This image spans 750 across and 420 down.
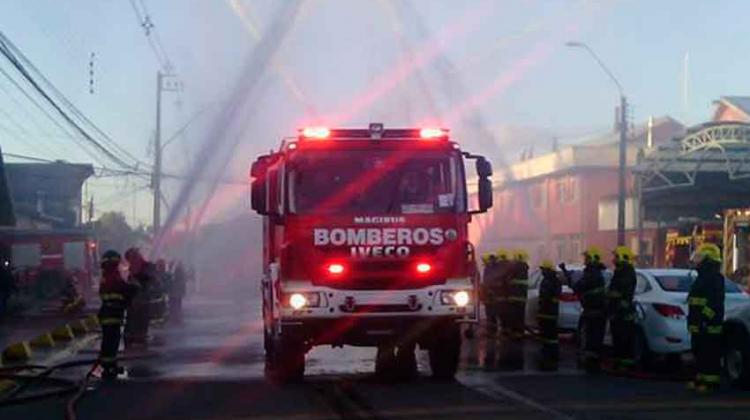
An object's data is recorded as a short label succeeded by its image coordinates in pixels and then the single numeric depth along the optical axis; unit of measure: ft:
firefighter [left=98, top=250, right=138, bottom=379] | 47.05
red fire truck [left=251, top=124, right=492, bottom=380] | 40.88
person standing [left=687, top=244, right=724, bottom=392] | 40.81
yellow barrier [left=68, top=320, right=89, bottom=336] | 74.50
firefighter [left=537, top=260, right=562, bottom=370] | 56.08
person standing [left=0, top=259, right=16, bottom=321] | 86.48
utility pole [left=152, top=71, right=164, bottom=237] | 159.43
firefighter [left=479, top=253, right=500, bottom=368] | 70.74
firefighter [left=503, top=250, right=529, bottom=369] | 65.36
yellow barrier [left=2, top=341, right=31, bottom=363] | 54.34
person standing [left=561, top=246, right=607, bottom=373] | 49.37
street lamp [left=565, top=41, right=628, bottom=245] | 105.40
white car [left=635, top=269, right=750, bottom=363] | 47.85
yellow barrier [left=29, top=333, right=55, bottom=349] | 62.54
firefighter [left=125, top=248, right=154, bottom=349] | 63.10
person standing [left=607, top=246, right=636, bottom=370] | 48.01
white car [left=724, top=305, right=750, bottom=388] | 41.37
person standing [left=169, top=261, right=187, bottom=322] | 93.30
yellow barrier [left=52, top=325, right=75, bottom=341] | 68.08
